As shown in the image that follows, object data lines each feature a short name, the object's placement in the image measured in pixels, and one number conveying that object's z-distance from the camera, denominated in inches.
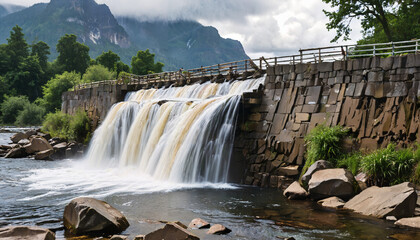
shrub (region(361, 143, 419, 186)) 573.0
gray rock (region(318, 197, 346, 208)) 544.4
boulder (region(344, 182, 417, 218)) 474.3
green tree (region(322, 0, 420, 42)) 1203.9
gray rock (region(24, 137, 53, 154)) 1275.8
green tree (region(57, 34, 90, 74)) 3572.8
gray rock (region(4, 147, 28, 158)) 1230.3
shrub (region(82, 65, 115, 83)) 2610.7
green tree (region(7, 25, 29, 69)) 3418.1
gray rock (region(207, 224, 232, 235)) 423.5
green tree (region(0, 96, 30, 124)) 2768.2
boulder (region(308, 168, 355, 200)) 565.3
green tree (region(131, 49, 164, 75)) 3240.2
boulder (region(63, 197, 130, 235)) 410.9
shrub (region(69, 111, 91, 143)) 1517.0
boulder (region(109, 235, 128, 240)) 358.0
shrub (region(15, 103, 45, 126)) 2672.2
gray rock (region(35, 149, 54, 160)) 1207.6
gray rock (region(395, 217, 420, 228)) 437.2
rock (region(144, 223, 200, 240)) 360.3
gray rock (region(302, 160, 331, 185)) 622.4
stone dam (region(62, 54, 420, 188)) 639.8
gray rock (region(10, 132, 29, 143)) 1595.7
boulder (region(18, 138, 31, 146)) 1407.5
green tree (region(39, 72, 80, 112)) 2679.6
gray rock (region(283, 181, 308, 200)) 599.6
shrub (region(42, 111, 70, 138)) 1626.8
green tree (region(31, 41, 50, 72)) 3741.6
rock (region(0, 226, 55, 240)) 358.3
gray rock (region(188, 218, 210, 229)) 444.3
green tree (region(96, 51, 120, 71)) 3329.2
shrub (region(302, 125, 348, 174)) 672.4
